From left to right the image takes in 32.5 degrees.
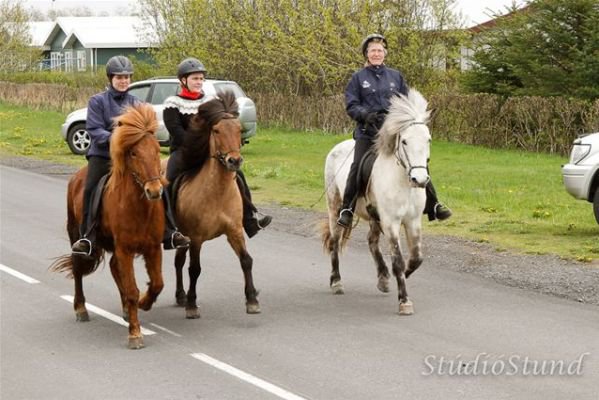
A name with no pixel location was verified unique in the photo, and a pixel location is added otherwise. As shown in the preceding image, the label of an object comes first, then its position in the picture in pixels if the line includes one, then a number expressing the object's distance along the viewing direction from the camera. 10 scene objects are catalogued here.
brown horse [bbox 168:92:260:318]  9.34
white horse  9.62
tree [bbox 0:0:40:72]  73.31
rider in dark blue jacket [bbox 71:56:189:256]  9.16
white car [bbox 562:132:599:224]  13.70
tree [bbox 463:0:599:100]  24.45
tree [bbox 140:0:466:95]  33.12
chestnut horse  8.44
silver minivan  26.97
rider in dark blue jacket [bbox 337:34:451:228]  10.59
